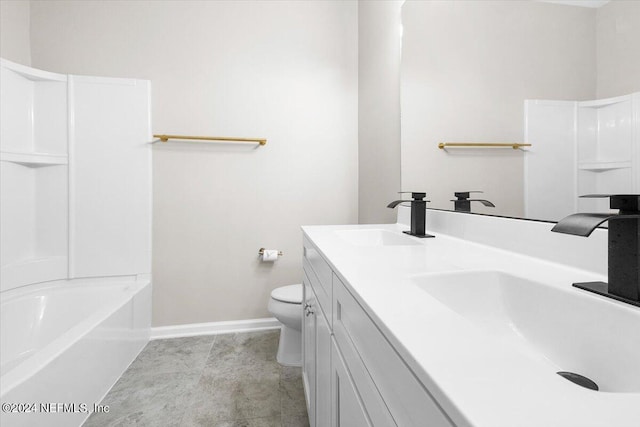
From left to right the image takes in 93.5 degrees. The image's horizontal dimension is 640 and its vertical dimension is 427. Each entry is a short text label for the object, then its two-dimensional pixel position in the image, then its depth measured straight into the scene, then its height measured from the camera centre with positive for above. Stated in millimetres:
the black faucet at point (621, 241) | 474 -53
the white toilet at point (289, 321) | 1722 -639
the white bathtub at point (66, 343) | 1060 -644
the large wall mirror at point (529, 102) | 661 +317
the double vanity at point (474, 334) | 271 -166
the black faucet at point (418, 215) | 1211 -17
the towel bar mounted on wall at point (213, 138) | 2064 +510
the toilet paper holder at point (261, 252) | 2244 -309
